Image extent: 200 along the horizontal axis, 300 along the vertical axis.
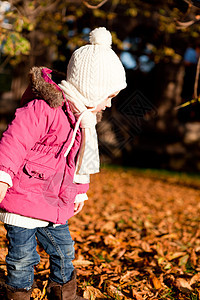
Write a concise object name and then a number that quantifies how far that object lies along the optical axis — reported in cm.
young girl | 178
